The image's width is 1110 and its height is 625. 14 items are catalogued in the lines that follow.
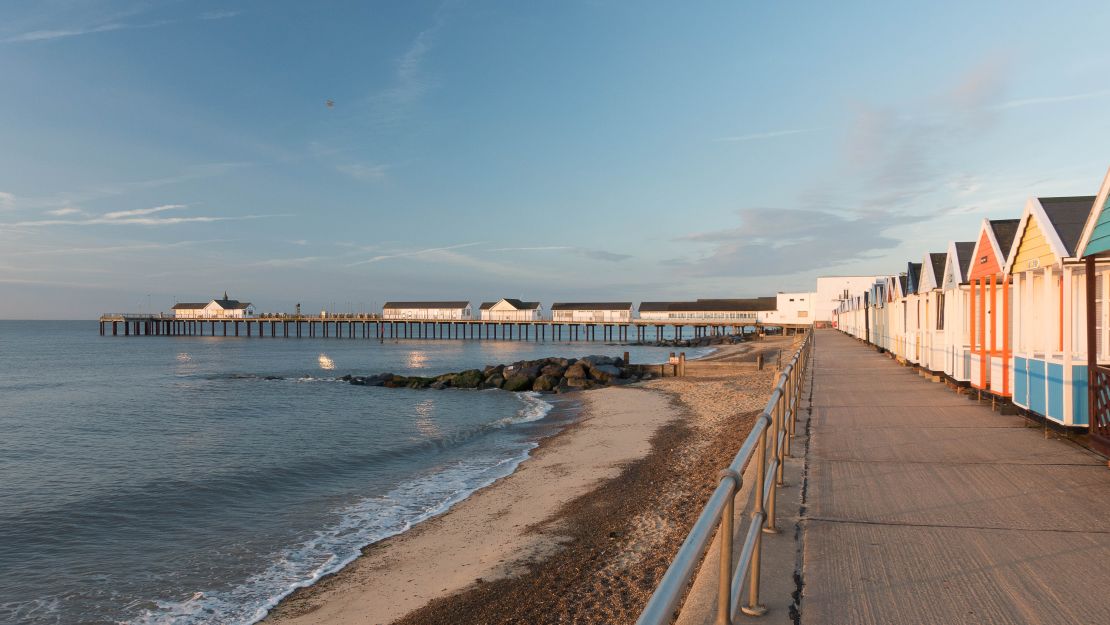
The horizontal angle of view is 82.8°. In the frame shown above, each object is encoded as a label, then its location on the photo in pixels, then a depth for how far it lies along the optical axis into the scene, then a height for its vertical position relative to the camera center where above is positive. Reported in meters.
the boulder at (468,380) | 35.19 -3.46
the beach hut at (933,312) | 15.75 +0.18
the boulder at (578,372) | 34.48 -2.94
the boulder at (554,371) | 35.80 -2.99
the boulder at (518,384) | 33.84 -3.50
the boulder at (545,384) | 33.50 -3.48
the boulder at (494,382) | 34.82 -3.54
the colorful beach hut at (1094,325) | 6.95 -0.07
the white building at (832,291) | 80.50 +3.77
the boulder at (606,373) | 34.24 -3.02
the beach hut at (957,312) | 13.41 +0.16
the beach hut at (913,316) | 18.47 +0.08
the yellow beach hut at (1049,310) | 8.00 +0.13
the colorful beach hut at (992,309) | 10.76 +0.19
